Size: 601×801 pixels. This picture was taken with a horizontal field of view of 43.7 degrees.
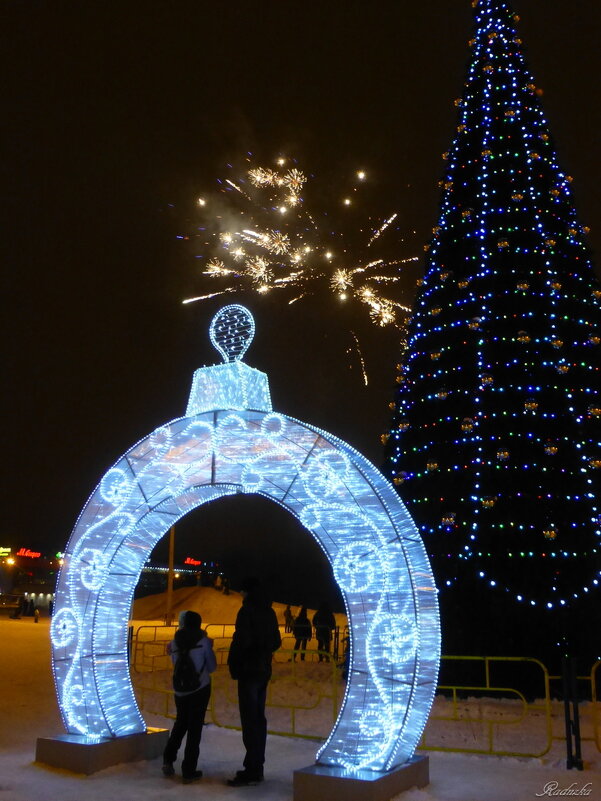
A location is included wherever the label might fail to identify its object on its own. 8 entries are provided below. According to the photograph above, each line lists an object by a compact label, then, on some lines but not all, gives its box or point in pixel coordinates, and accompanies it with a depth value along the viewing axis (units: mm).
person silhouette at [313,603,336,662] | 16359
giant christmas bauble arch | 5961
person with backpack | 6422
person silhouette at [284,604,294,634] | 23047
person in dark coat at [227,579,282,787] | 6379
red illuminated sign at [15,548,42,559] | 72938
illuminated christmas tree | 11125
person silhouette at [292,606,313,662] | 17594
